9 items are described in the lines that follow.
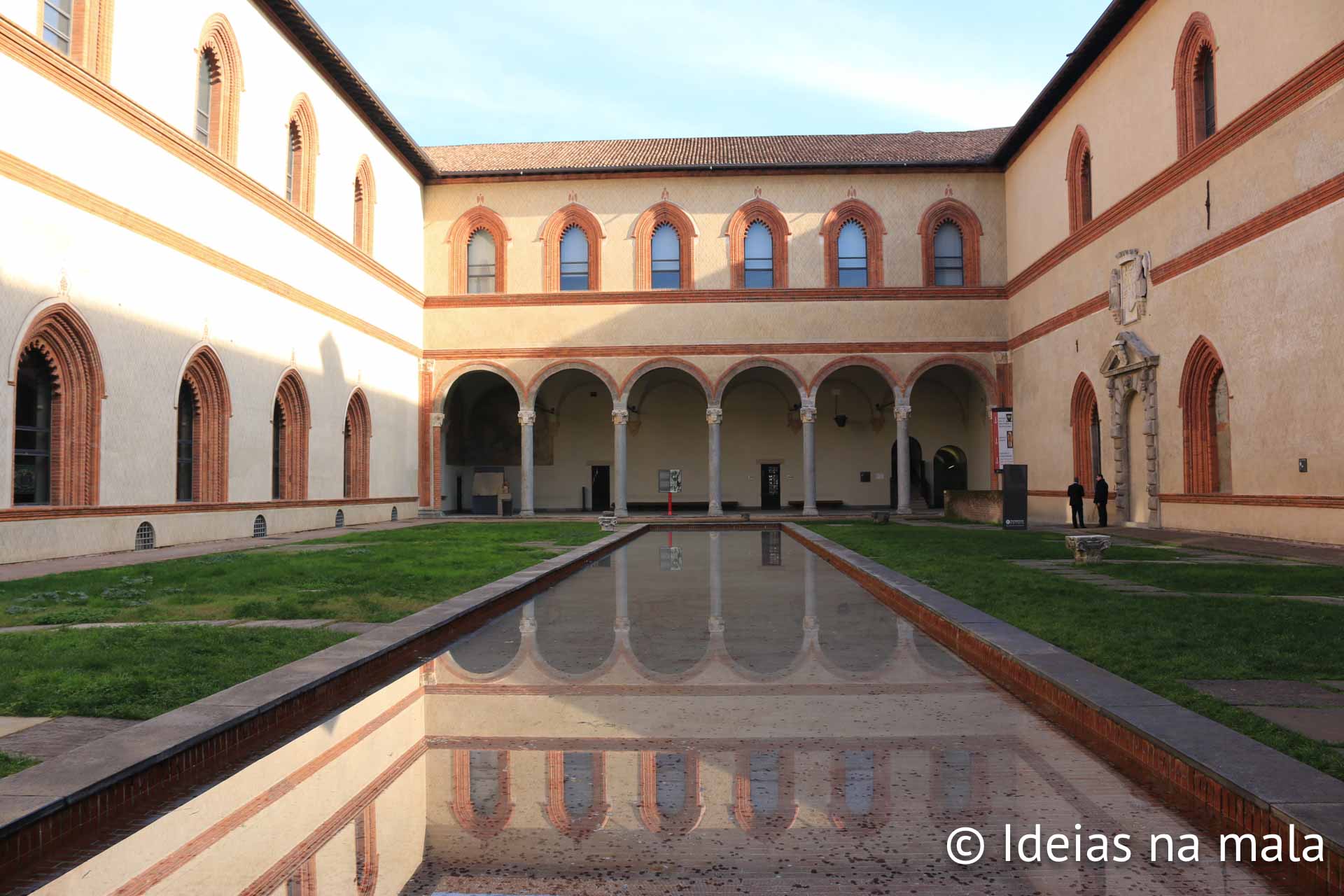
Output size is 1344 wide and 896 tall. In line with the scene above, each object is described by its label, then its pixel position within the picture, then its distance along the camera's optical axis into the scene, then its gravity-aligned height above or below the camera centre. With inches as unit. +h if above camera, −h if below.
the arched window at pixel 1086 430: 885.2 +45.8
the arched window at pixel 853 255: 1127.6 +264.3
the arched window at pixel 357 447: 944.3 +39.6
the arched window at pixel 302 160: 823.1 +281.3
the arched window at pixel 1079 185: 901.2 +276.2
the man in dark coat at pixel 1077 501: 774.5 -17.7
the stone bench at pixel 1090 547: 457.7 -32.1
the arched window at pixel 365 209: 964.0 +278.3
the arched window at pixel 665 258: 1131.3 +265.3
